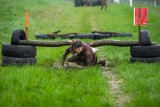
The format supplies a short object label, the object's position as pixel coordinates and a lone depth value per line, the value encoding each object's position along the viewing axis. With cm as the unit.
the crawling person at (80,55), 1064
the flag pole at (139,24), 1153
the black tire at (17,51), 1121
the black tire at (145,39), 1155
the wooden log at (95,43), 1163
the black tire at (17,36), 1142
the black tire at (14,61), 1109
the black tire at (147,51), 1132
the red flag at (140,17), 1148
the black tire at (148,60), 1129
